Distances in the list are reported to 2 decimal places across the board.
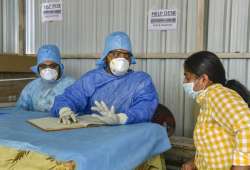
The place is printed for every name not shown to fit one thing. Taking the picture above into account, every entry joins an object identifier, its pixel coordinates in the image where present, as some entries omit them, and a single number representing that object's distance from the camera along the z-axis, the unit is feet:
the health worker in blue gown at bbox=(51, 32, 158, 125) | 6.17
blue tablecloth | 3.66
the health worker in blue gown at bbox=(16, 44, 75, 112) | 8.16
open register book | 4.87
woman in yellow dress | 3.66
